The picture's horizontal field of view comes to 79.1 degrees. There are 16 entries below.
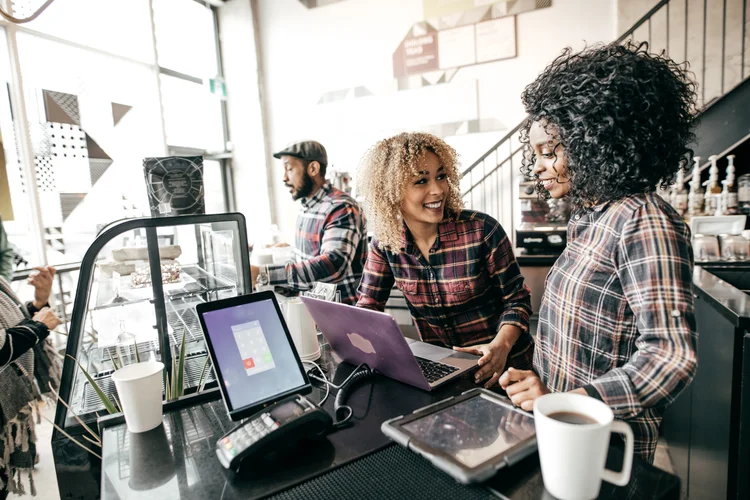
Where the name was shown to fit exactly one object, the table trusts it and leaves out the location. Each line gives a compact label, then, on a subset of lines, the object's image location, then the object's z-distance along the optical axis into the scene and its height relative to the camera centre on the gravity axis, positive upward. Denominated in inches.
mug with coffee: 22.0 -13.2
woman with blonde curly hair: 59.9 -8.0
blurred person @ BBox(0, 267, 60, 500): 62.8 -24.3
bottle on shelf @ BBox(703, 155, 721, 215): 113.3 -4.9
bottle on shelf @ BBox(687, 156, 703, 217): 114.6 -5.4
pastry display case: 42.4 -9.0
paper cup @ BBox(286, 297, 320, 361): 48.5 -13.2
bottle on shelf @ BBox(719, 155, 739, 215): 111.7 -6.0
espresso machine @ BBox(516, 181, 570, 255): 142.1 -12.1
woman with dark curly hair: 29.1 -3.8
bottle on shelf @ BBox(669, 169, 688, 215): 115.9 -4.1
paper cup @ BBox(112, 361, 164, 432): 33.7 -13.7
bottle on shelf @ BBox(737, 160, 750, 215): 119.0 -4.9
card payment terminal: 28.4 -14.7
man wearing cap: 87.2 -6.4
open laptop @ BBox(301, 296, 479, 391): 37.8 -13.8
